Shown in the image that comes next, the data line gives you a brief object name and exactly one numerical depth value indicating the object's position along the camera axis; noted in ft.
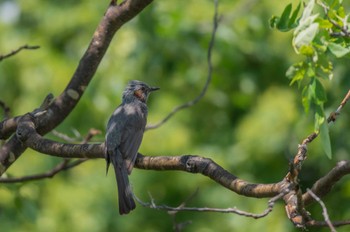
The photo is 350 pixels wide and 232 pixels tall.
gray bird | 30.31
